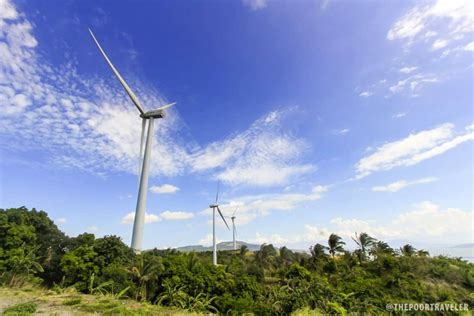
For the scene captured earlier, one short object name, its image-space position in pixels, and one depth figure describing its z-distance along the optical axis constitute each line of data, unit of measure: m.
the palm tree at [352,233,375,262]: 57.41
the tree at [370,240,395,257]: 55.58
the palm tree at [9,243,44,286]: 33.16
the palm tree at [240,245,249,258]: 68.36
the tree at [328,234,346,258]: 59.12
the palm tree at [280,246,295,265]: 61.35
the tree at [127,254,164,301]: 32.16
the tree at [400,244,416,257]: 58.38
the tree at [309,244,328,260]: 55.23
